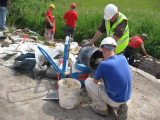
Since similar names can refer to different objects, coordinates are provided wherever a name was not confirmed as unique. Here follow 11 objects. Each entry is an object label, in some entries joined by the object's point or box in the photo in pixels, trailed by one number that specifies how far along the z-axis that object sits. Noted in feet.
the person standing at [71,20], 24.22
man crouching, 9.35
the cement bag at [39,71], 13.76
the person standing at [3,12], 23.15
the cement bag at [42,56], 14.15
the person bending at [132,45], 22.31
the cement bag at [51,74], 14.01
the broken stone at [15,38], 19.85
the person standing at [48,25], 24.05
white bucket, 10.37
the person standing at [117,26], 11.51
